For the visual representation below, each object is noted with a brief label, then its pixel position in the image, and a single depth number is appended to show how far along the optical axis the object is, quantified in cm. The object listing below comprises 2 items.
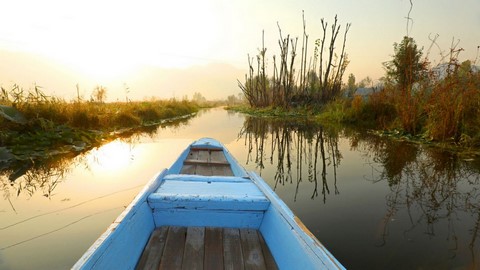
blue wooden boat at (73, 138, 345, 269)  159
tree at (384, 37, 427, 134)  786
